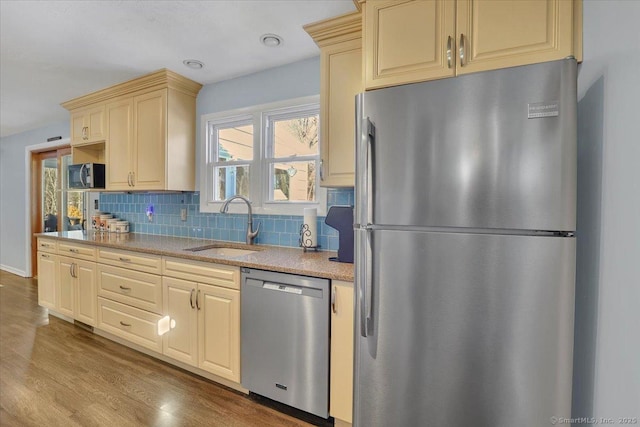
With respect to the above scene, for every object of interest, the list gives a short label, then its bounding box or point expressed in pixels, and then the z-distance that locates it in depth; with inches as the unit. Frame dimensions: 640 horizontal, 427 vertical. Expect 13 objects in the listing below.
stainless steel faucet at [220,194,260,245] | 107.3
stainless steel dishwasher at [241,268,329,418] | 68.1
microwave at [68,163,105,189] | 132.4
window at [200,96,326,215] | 103.0
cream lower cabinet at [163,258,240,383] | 80.2
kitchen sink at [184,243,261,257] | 106.3
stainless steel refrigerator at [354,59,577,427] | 41.9
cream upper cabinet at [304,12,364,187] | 77.0
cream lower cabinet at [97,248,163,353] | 96.0
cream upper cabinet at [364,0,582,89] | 50.9
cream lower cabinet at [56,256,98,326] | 114.6
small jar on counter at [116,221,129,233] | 142.6
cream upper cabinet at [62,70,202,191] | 115.0
